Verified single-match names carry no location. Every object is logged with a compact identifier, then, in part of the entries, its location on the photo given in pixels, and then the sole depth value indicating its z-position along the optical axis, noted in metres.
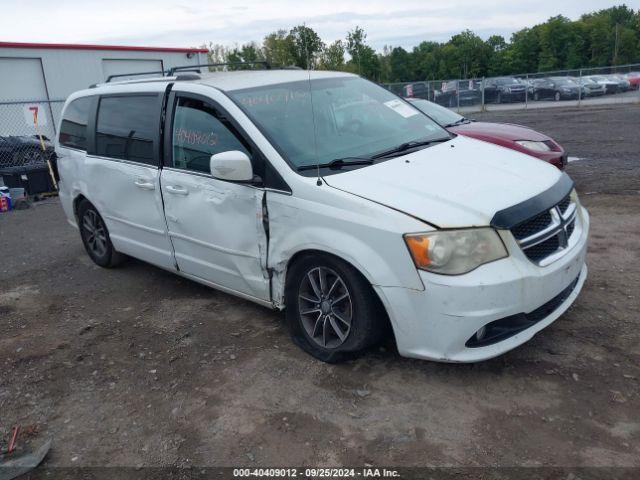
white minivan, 3.10
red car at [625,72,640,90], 27.80
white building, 17.11
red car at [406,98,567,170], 7.12
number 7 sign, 13.13
